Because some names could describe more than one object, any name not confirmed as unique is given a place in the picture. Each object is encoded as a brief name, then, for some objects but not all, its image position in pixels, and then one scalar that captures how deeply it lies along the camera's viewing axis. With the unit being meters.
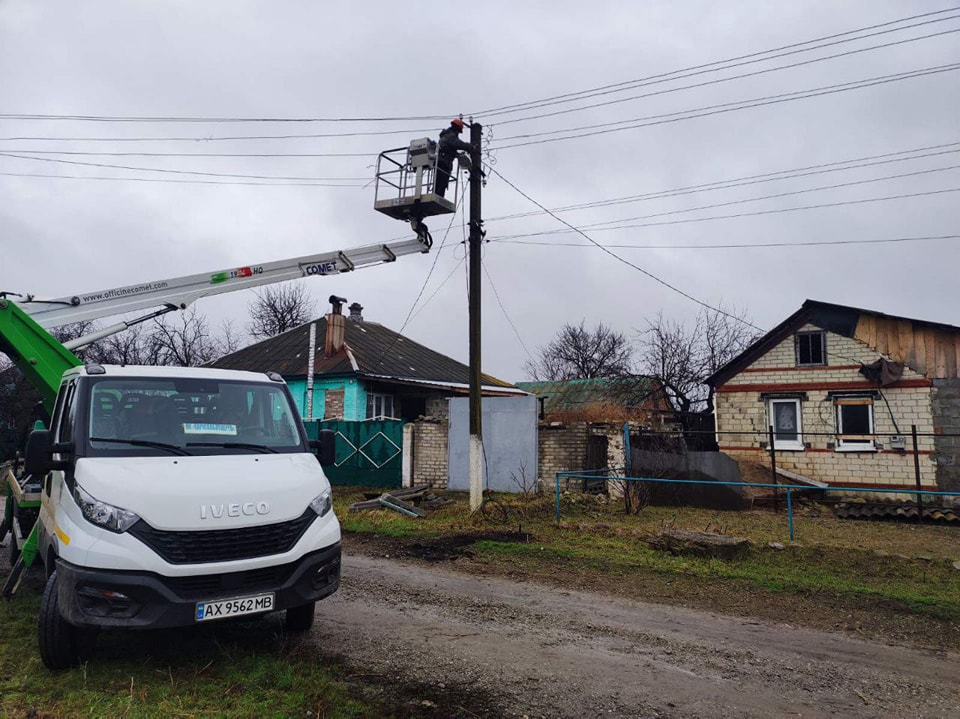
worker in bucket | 12.62
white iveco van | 4.24
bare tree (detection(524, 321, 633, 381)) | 54.31
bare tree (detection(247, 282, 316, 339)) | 50.34
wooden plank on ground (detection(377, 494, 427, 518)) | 12.65
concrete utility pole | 12.34
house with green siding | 23.02
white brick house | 16.39
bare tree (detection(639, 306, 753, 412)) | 22.25
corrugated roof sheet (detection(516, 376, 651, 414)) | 31.97
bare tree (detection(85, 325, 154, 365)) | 42.78
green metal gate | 17.80
